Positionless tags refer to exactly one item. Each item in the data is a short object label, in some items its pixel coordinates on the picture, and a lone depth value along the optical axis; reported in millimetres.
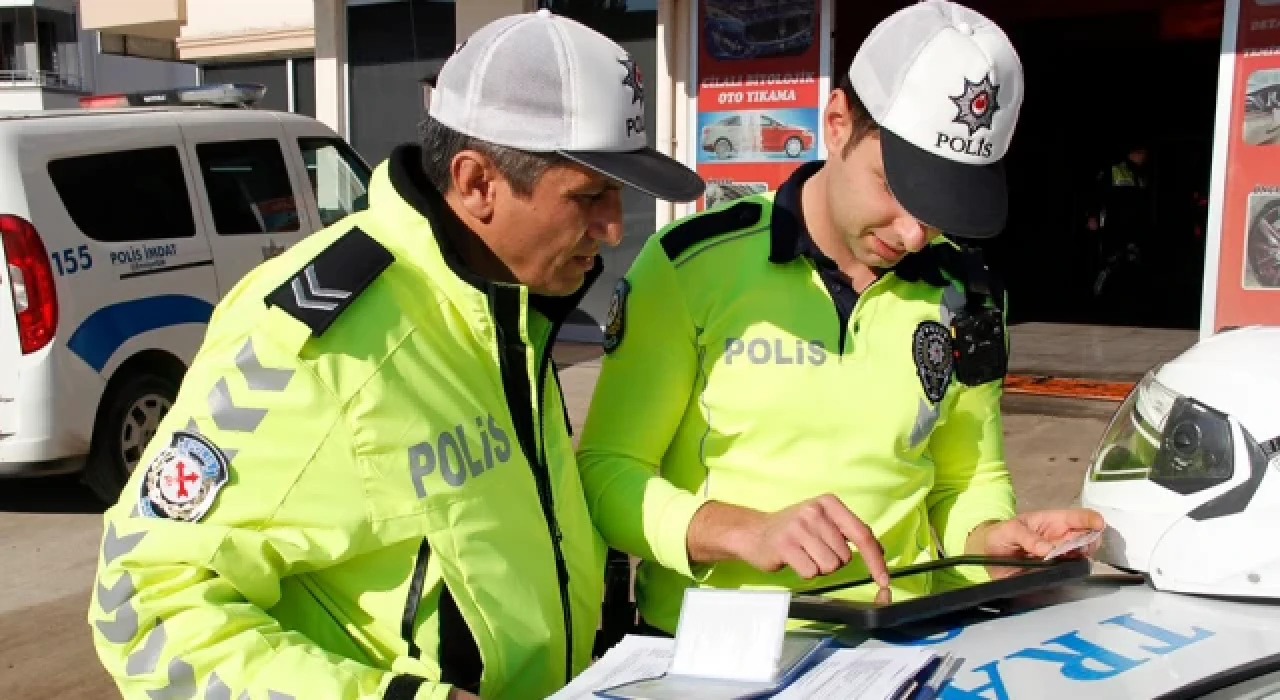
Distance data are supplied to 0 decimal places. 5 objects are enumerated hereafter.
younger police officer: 1727
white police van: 5453
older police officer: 1270
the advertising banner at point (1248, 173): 7504
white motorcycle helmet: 1577
